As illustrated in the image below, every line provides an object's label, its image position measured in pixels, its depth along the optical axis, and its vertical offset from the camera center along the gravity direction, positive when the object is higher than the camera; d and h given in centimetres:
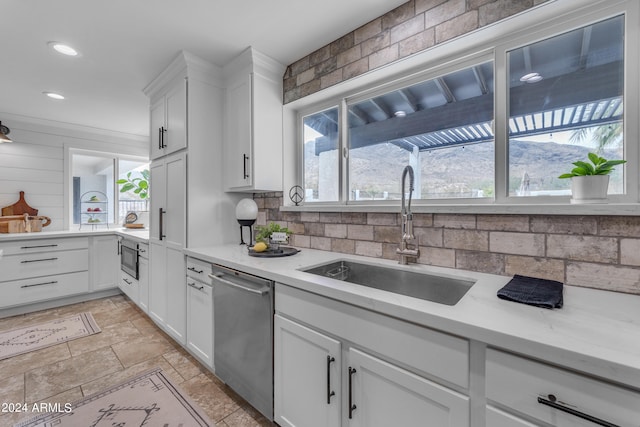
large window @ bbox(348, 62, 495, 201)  161 +48
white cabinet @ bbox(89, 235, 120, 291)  368 -69
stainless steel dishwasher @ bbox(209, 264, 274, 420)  152 -74
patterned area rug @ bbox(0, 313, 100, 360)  247 -121
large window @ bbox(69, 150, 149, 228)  418 +36
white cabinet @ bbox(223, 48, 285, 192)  223 +73
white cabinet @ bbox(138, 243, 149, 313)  291 -71
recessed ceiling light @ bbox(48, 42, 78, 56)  205 +122
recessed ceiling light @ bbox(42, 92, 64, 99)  292 +123
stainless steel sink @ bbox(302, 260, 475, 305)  141 -39
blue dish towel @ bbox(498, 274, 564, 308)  94 -30
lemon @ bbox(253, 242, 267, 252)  197 -26
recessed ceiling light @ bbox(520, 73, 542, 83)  143 +69
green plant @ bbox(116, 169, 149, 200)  453 +43
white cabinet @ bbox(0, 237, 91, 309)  312 -71
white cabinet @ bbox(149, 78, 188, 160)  232 +81
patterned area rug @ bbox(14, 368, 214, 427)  160 -121
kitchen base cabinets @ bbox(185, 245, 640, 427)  68 -43
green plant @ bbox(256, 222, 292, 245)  206 -15
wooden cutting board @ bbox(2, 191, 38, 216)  351 +2
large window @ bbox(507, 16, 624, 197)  124 +51
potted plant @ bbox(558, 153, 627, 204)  113 +13
